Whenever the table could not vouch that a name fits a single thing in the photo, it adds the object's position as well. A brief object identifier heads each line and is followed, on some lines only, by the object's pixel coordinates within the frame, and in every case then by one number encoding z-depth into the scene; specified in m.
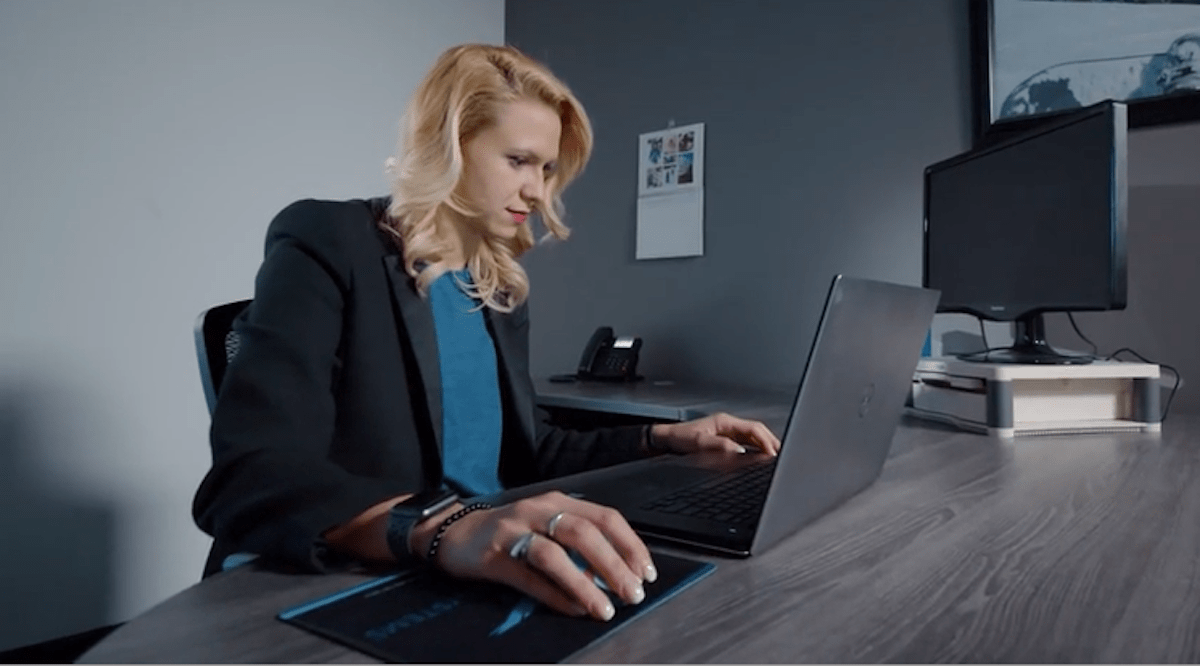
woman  0.53
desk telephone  2.13
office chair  1.01
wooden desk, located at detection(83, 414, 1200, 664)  0.42
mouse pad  0.41
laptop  0.59
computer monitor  1.19
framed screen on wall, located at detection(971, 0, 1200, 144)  1.49
